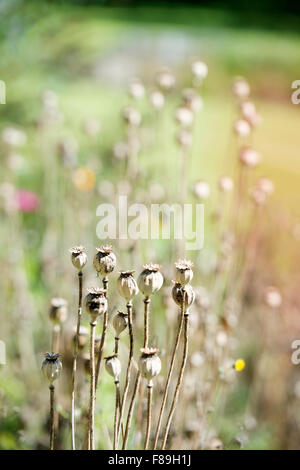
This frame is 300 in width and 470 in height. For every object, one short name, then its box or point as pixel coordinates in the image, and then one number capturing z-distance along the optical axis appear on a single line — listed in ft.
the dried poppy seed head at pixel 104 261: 5.21
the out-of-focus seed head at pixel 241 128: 6.33
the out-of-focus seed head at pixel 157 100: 6.66
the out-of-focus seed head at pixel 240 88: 6.53
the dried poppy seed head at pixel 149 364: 5.19
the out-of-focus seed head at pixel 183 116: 6.41
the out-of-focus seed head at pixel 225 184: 6.35
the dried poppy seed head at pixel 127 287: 5.23
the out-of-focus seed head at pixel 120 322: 5.28
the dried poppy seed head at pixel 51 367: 5.27
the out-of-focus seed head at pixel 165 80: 6.52
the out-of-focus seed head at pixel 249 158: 6.29
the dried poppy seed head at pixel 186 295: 5.21
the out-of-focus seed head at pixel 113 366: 5.31
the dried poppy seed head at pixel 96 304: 5.18
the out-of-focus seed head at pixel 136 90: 6.66
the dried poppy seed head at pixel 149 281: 5.21
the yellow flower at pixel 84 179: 9.09
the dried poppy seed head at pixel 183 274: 5.20
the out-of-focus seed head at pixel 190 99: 6.50
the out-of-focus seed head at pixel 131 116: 6.61
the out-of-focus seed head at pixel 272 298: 6.31
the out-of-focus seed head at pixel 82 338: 5.69
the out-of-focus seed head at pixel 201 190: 6.43
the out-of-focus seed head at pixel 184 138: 6.45
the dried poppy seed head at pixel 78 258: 5.21
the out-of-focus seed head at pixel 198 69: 6.46
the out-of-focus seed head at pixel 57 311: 5.62
